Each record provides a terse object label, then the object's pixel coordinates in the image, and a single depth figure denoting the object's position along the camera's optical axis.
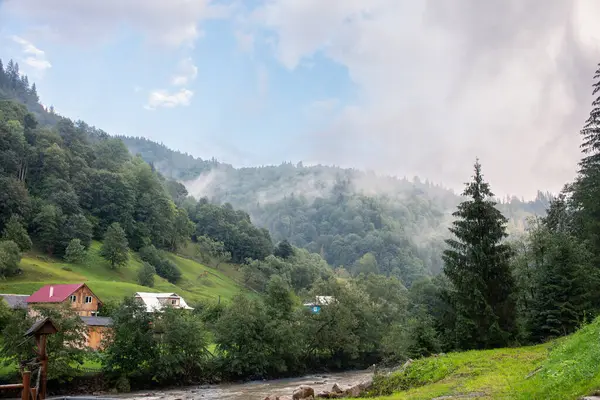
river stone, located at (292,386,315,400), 22.63
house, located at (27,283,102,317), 74.81
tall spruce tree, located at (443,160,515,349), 34.81
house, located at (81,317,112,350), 63.96
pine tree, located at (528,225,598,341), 37.16
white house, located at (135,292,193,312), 90.10
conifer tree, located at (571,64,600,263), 47.22
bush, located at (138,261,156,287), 115.61
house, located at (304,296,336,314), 79.06
